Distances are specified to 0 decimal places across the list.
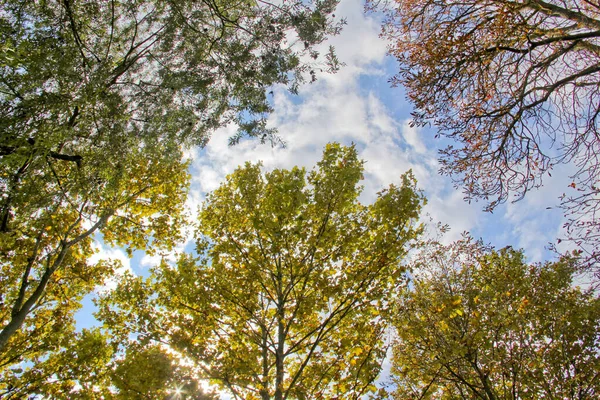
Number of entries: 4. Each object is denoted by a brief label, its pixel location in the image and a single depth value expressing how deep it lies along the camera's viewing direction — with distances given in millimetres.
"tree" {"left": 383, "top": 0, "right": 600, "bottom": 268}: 4641
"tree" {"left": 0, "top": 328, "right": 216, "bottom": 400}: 4742
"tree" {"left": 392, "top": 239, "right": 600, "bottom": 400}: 6434
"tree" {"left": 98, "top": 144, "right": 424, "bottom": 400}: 4824
